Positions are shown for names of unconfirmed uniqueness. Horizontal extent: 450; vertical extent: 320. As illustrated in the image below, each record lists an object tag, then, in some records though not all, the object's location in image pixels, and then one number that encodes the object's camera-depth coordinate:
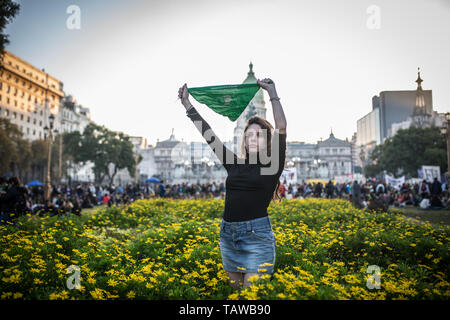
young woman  2.98
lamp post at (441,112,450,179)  25.71
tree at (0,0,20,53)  13.84
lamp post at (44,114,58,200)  21.97
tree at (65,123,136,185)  51.72
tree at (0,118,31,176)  37.88
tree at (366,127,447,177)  47.19
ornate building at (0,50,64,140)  62.75
